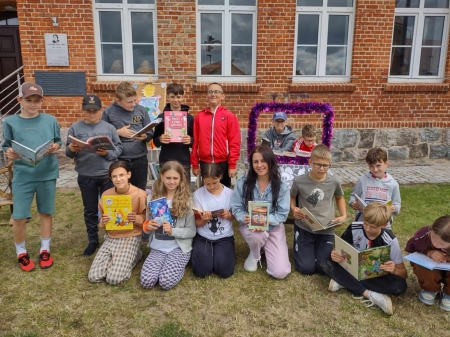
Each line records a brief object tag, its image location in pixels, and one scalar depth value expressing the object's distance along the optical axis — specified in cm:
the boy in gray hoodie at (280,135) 473
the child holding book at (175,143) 406
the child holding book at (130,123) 379
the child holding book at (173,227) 331
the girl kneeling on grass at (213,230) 337
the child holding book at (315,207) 345
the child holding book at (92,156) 358
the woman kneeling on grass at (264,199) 345
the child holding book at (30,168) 333
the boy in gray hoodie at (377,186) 356
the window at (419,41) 759
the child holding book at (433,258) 269
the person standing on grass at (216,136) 406
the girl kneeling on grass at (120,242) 327
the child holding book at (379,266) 288
